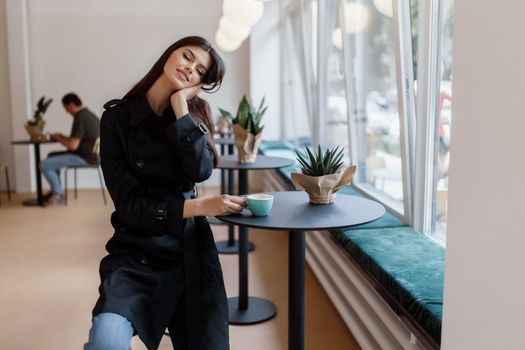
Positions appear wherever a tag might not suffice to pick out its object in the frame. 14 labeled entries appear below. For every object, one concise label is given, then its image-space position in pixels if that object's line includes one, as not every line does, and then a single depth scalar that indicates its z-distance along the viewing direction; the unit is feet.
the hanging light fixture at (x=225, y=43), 19.06
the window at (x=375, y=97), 12.01
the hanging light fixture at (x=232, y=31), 16.59
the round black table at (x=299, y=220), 6.26
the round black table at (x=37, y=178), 21.95
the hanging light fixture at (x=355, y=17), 13.57
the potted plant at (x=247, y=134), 11.62
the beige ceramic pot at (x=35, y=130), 21.95
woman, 6.16
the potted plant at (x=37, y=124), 21.97
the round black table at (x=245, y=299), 10.74
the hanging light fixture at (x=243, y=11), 14.37
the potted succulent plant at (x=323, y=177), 7.33
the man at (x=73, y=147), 21.62
